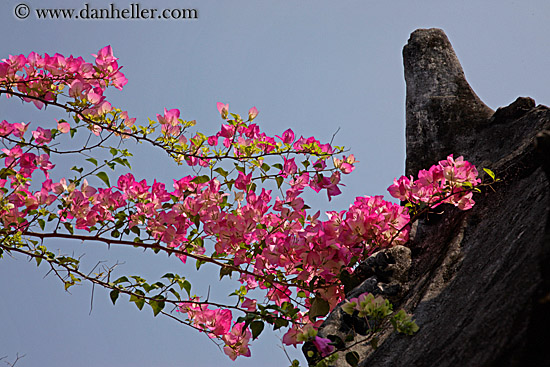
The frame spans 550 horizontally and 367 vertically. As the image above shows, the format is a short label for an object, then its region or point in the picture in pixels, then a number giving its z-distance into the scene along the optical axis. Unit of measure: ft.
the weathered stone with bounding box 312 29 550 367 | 8.69
